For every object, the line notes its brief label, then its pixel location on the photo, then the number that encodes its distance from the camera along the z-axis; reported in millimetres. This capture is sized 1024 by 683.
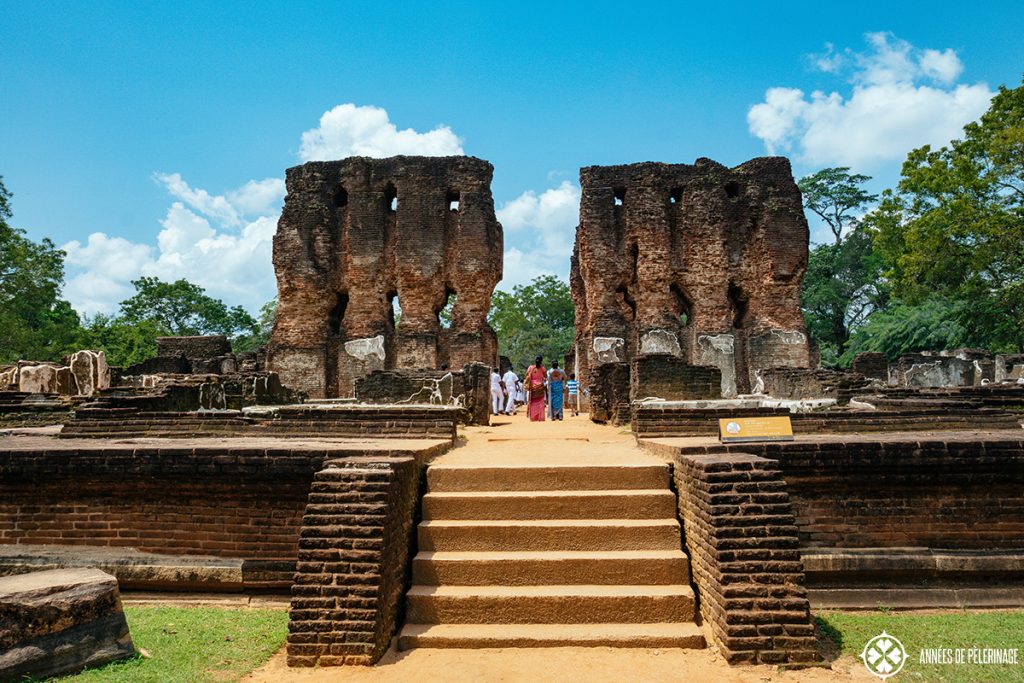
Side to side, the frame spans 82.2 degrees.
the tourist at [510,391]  15555
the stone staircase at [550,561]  3809
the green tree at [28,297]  27438
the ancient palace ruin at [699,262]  18359
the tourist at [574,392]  17297
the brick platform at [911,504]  4355
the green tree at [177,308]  41250
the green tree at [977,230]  18219
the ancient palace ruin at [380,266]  18797
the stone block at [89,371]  14133
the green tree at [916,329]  23469
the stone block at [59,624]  3166
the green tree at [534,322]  41812
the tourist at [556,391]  13109
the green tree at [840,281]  33938
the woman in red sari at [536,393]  12156
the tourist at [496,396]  14734
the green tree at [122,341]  32062
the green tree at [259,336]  46000
